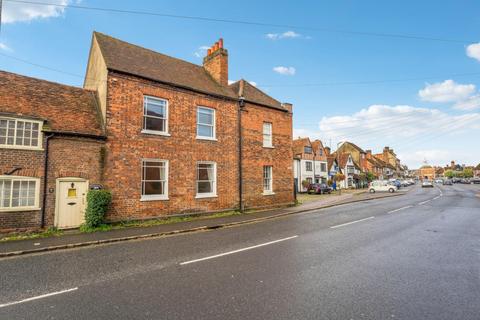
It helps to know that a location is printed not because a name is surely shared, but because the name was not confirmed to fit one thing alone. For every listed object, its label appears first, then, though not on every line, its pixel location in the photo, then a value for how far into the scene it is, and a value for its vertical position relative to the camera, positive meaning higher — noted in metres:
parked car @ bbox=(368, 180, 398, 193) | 42.47 -1.87
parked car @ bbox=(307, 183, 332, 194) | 38.72 -1.88
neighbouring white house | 44.22 +2.58
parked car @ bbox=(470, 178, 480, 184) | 73.71 -1.48
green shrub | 10.76 -1.36
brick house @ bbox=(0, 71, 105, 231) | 9.89 +0.90
